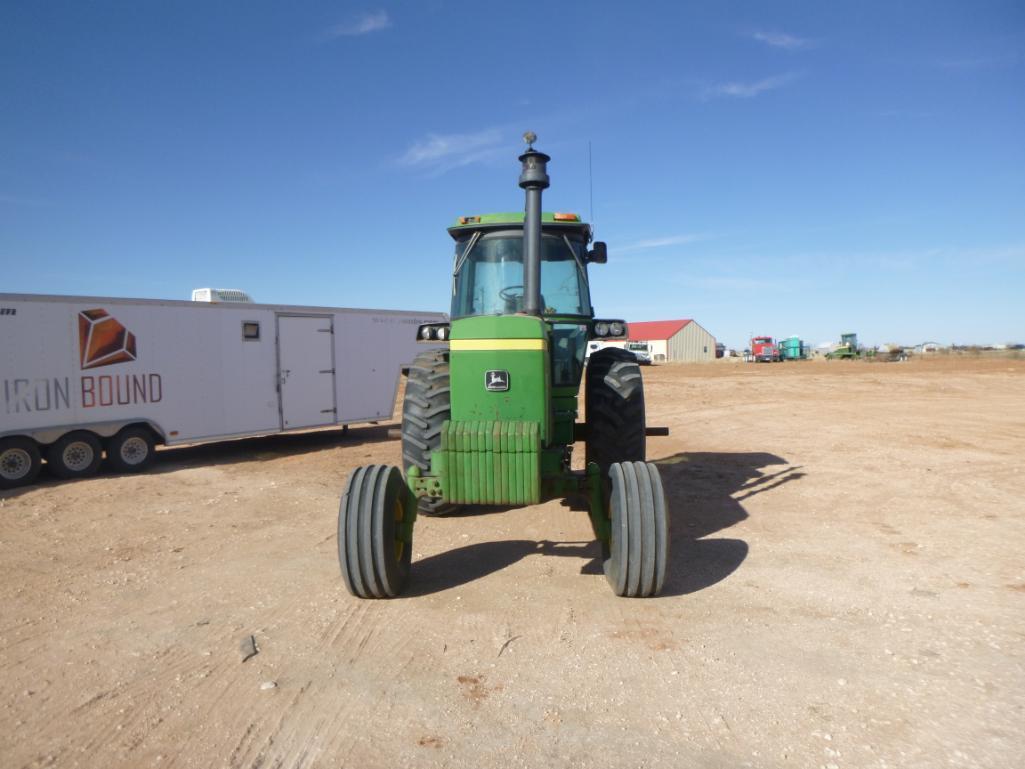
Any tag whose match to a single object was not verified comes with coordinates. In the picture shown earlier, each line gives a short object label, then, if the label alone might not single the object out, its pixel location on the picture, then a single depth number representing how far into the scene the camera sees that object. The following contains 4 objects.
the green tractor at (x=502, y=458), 4.72
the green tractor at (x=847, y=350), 57.97
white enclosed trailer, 9.70
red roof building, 65.25
